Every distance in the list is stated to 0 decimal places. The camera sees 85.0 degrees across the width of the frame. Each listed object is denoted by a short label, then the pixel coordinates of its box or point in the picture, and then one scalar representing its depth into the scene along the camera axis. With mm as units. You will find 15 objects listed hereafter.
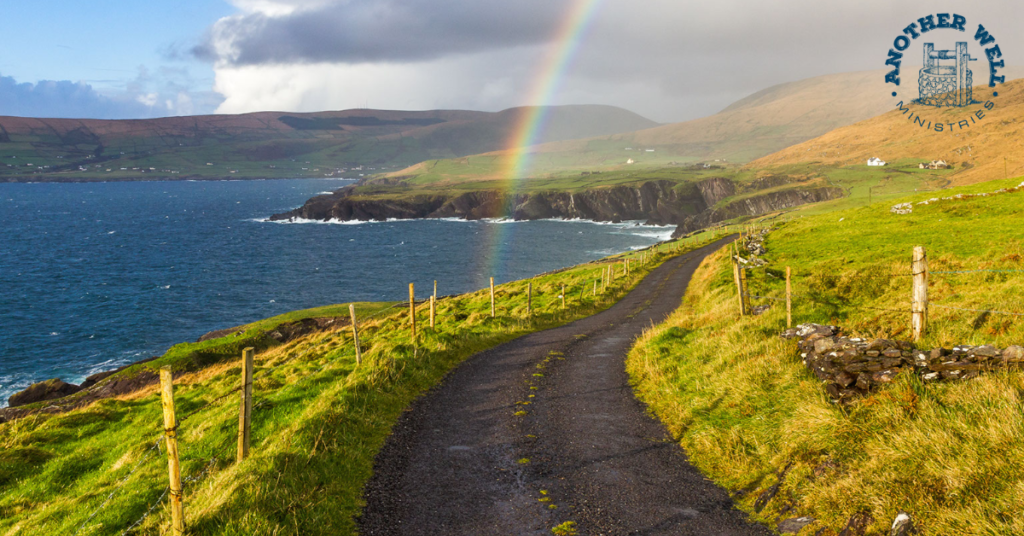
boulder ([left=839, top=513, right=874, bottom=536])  8406
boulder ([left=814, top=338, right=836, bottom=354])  13977
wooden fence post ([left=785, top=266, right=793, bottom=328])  19167
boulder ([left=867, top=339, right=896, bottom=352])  12641
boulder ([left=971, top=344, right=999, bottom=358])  11344
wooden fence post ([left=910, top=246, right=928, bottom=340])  14367
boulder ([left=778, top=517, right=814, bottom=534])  9094
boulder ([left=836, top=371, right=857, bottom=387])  12453
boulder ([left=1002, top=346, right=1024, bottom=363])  11094
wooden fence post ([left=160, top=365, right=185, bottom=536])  8280
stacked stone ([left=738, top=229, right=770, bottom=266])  43844
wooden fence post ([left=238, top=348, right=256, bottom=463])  11266
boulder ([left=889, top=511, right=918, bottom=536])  7941
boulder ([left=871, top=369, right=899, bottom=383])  11930
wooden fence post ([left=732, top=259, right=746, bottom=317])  23250
